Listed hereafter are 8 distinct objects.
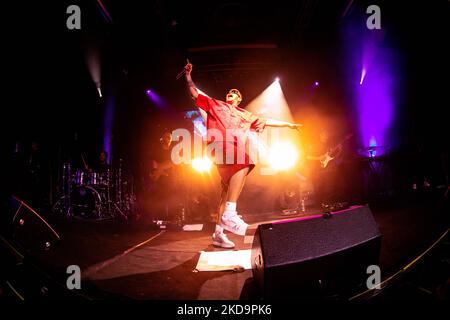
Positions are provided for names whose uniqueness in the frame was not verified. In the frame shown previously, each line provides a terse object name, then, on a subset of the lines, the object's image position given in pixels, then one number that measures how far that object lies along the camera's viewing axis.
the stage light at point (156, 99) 7.95
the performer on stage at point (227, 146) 2.67
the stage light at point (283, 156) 7.20
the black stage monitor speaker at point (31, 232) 2.90
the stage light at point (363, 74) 6.75
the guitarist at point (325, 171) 6.75
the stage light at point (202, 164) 6.61
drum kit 6.47
